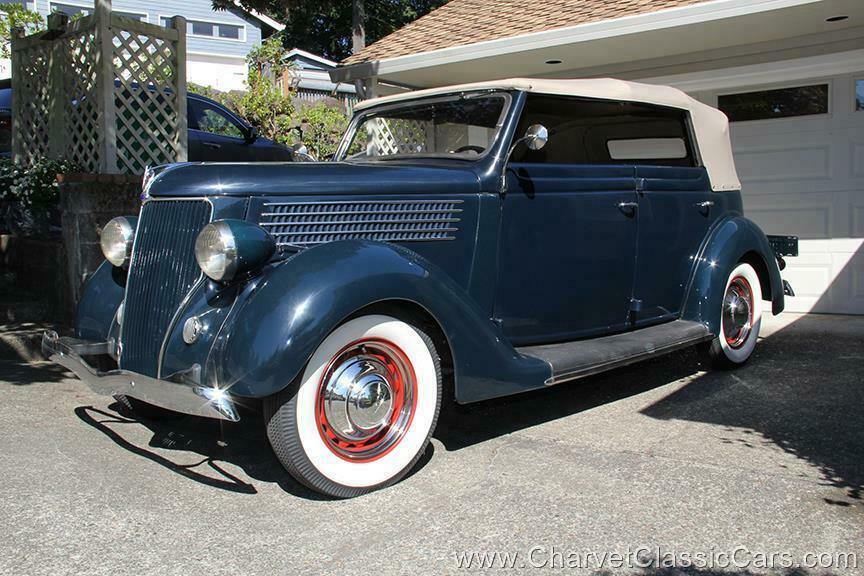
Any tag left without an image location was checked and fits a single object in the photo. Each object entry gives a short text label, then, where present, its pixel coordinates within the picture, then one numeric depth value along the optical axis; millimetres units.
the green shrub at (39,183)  6793
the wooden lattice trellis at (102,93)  6469
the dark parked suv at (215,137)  8458
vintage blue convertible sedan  3029
